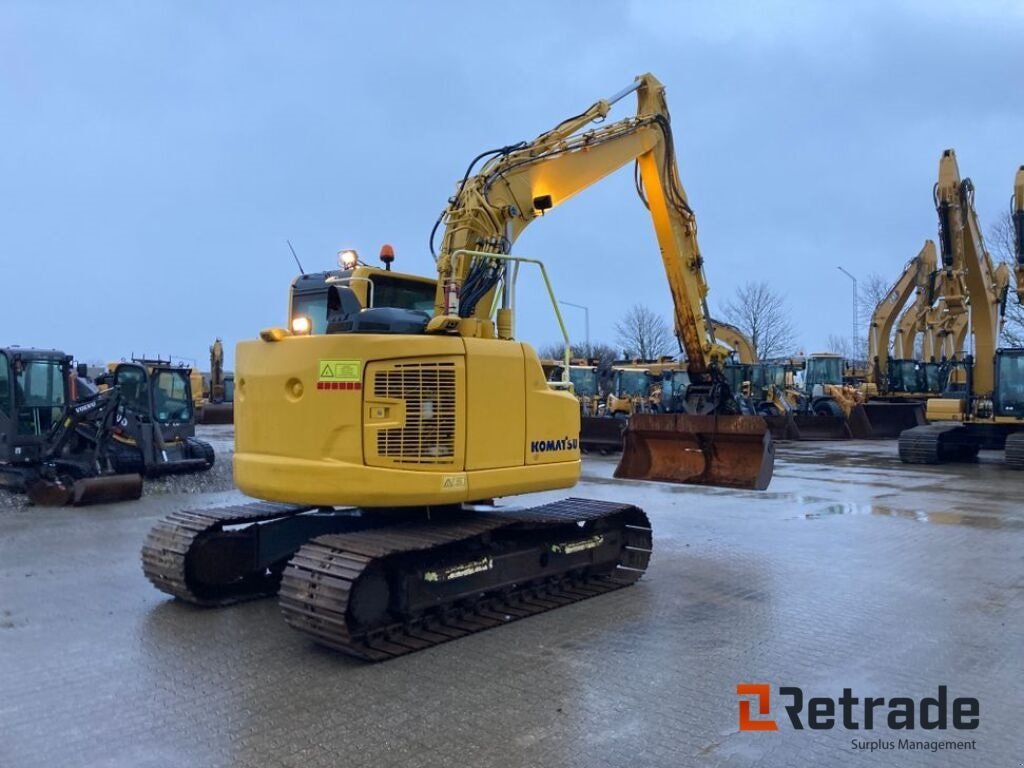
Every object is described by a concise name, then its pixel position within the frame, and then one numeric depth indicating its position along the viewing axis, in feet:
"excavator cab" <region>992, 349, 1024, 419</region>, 61.26
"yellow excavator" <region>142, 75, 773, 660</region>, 19.44
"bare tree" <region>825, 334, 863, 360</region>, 217.68
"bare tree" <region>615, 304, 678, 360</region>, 220.02
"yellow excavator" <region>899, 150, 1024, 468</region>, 61.82
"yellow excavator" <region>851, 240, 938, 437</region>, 94.02
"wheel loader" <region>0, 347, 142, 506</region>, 44.39
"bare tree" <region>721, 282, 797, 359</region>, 179.52
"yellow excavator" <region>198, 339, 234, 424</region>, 133.28
